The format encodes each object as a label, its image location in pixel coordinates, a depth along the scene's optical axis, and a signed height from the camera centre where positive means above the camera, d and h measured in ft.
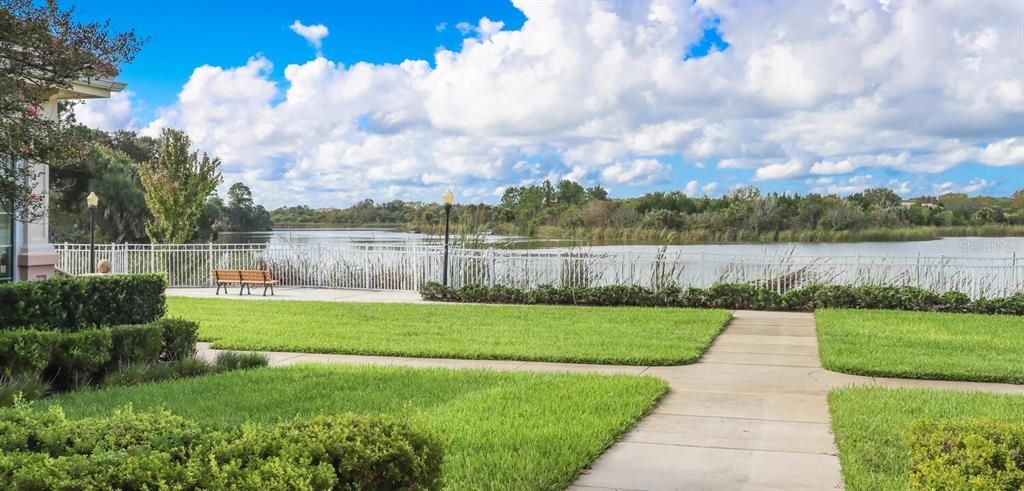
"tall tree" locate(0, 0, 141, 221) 25.46 +5.12
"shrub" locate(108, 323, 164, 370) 29.60 -3.73
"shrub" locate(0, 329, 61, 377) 26.45 -3.59
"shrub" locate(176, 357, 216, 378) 30.25 -4.59
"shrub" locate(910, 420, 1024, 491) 13.06 -3.40
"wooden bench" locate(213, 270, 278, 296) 68.59 -3.34
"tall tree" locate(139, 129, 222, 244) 89.45 +4.96
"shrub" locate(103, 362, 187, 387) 28.22 -4.58
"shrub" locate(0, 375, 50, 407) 24.47 -4.44
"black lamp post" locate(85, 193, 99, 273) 76.07 +0.43
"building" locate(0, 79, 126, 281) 48.49 -0.32
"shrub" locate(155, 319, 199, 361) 32.40 -3.84
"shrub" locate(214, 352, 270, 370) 31.78 -4.57
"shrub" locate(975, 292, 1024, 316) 51.70 -4.00
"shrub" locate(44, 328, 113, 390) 27.81 -3.91
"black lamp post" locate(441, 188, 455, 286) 68.39 +3.00
